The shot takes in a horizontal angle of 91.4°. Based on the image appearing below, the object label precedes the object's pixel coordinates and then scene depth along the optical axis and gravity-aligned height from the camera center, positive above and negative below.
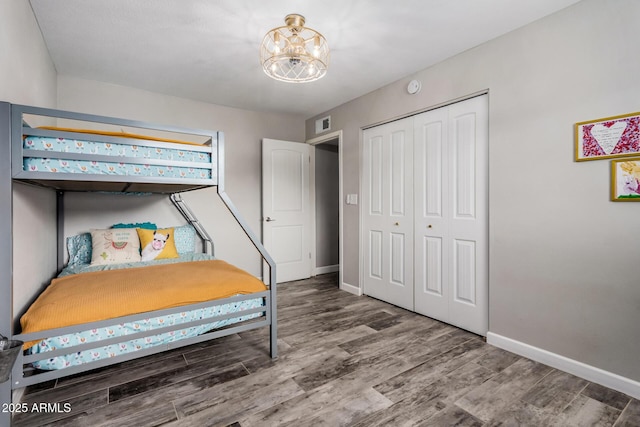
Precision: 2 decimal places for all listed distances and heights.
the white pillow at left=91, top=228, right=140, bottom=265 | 2.99 -0.36
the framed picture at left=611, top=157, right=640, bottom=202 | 1.80 +0.17
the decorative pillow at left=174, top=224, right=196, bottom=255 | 3.62 -0.34
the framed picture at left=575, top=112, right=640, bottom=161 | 1.81 +0.43
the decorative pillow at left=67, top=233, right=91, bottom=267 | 3.07 -0.39
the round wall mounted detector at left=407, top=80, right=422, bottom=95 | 3.06 +1.21
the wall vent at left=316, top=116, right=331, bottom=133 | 4.31 +1.20
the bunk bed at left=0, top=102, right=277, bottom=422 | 1.50 -0.51
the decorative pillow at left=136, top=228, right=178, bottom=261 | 3.20 -0.36
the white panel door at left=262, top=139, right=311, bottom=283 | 4.32 +0.03
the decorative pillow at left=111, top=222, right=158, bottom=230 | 3.38 -0.17
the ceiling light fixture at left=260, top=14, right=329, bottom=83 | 2.17 +1.28
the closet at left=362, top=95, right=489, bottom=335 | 2.66 -0.04
